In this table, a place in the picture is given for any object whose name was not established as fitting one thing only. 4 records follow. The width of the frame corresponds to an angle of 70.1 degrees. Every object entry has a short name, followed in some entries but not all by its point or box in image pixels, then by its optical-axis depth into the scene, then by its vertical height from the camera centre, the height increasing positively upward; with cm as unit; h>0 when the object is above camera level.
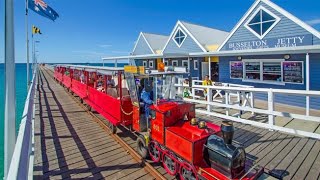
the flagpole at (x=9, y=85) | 318 -4
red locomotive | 341 -96
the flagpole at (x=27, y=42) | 1483 +271
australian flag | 1061 +352
